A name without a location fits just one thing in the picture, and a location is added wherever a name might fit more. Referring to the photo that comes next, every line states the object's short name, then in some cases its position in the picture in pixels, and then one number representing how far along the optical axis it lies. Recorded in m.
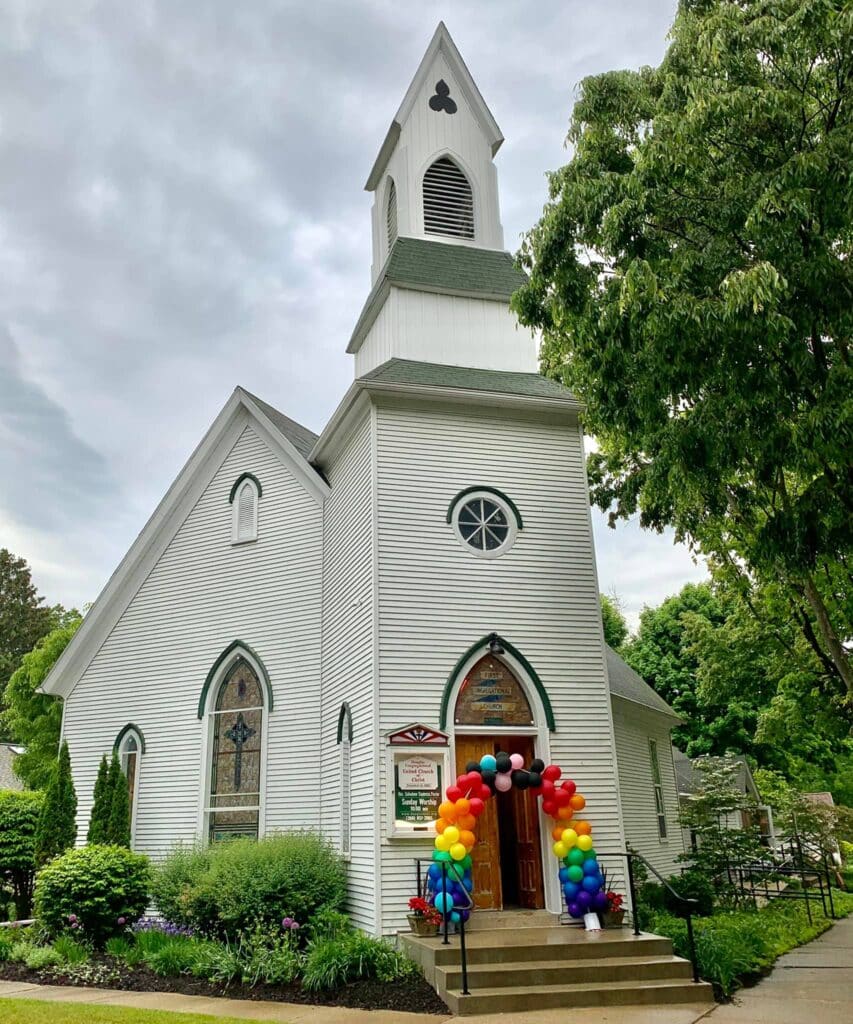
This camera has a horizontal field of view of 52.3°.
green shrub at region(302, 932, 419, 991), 9.15
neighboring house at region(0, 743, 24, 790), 37.22
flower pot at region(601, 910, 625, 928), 10.28
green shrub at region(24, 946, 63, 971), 10.61
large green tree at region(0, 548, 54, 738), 47.75
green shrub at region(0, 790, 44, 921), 14.52
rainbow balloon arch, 9.95
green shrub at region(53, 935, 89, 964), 10.69
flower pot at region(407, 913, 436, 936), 9.85
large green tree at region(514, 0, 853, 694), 9.21
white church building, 11.42
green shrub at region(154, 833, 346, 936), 10.51
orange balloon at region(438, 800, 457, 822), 10.16
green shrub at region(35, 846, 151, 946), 11.69
